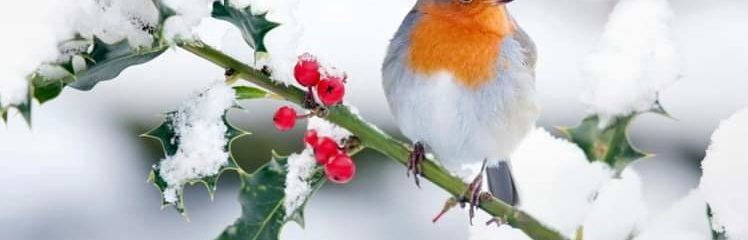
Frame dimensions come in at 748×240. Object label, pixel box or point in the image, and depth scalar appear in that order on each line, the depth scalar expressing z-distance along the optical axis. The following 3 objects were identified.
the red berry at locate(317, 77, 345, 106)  2.17
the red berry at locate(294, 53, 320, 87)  2.18
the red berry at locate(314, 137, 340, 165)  2.18
